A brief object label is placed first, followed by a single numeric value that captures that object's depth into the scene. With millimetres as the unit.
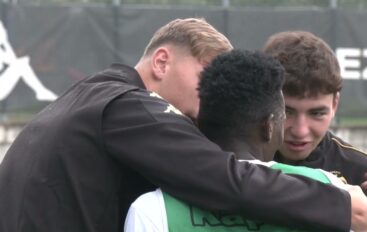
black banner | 22891
